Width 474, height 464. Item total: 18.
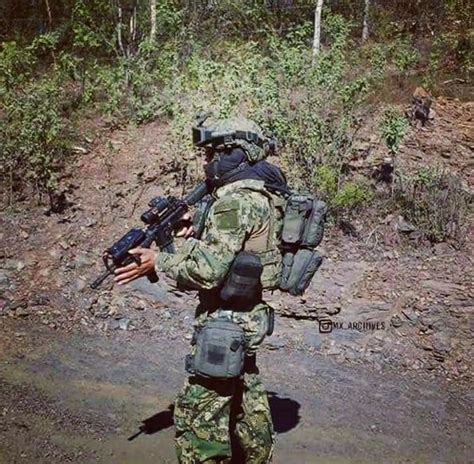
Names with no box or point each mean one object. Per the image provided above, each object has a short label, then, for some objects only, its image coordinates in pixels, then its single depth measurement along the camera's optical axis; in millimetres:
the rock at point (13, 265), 6738
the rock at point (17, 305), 6197
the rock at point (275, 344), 5887
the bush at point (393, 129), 7656
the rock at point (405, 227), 7156
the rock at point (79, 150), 8594
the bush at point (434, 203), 7023
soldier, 3242
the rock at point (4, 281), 6484
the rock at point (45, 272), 6670
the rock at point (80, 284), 6543
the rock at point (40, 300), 6297
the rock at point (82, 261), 6859
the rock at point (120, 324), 6082
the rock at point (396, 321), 6039
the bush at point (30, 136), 7746
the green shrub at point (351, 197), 7234
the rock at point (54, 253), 6930
